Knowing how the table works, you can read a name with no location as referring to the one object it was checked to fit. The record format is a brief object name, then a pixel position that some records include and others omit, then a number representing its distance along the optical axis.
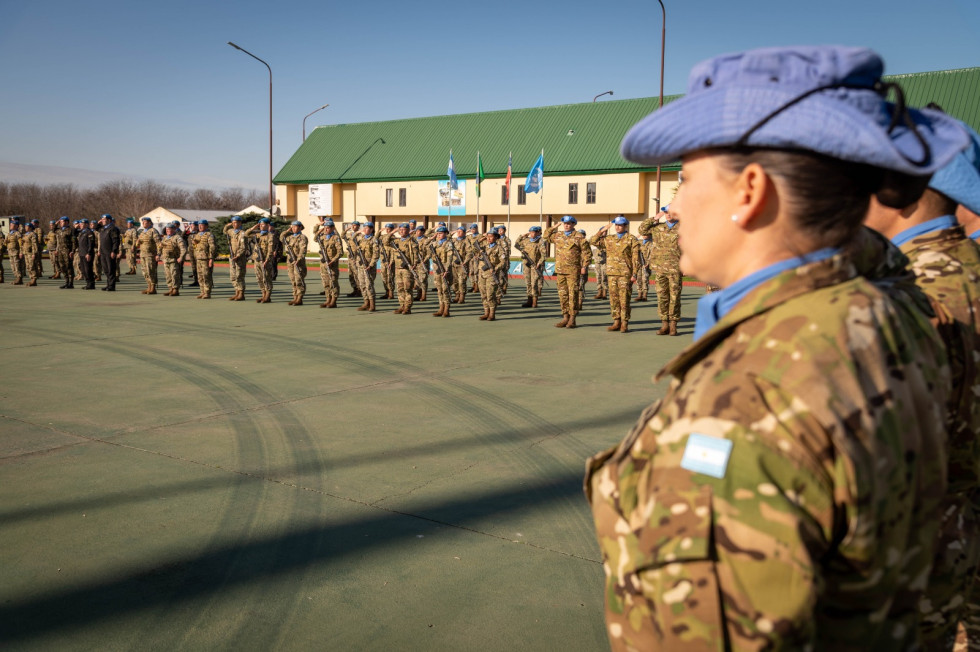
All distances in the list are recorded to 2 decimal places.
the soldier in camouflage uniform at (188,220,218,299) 18.94
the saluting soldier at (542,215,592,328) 13.80
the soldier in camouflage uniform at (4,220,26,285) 22.88
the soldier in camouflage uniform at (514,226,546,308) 17.77
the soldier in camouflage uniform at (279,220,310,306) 17.66
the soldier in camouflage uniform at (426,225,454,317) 15.36
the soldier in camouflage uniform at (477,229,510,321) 14.84
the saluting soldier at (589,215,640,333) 13.23
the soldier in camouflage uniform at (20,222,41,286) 22.41
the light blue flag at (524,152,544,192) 29.31
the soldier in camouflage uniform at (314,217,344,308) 17.17
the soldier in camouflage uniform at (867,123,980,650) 1.90
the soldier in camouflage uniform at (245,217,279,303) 17.98
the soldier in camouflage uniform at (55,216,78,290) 21.72
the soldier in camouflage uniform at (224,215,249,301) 18.19
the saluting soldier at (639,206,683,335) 12.91
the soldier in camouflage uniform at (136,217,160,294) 20.23
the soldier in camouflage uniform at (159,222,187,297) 19.66
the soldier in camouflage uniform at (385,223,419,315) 15.53
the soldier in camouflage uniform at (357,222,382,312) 16.48
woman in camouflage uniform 1.09
